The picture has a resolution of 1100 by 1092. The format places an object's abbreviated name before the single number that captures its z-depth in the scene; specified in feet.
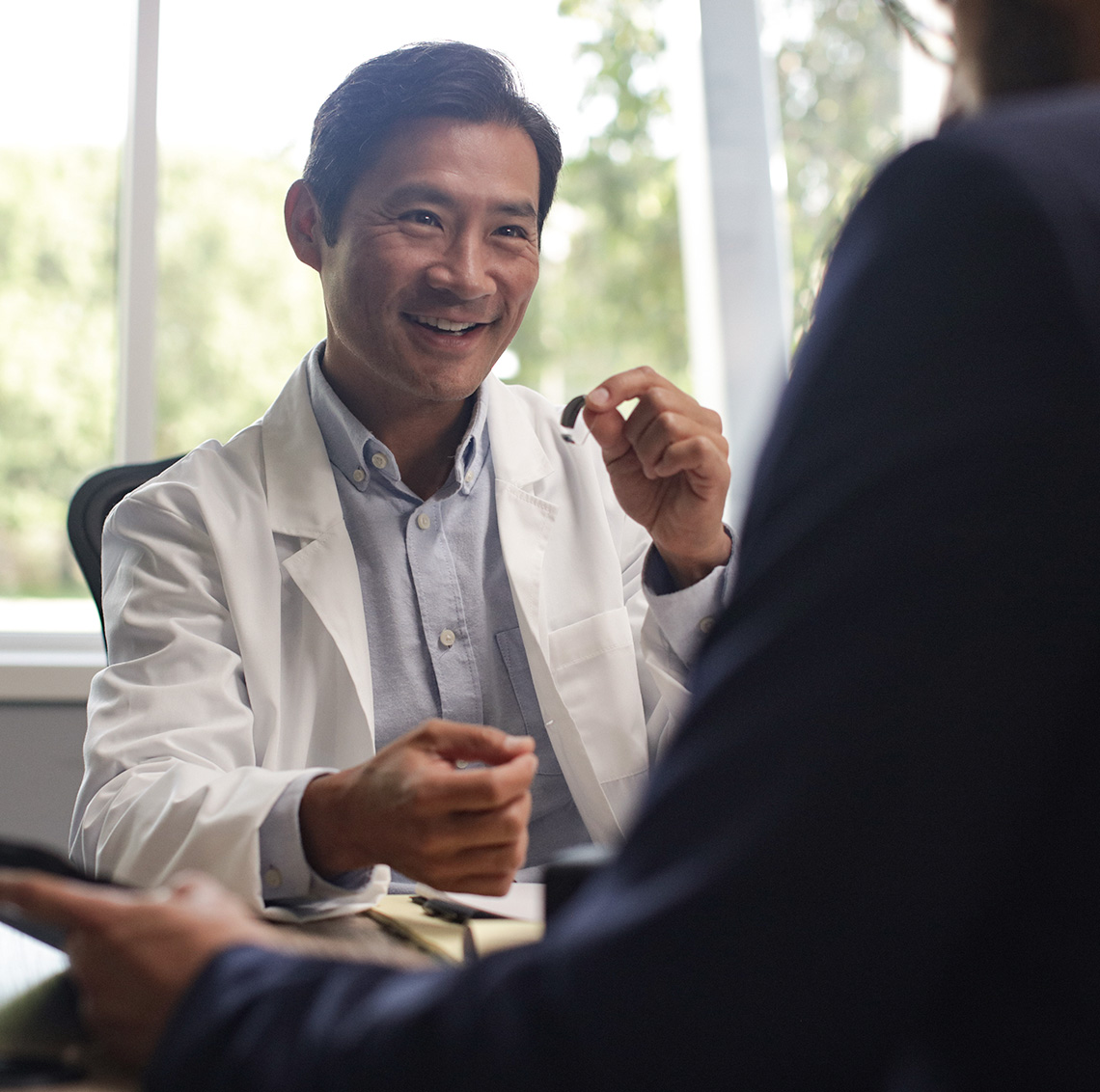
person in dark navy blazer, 1.25
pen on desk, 3.15
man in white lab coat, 4.44
